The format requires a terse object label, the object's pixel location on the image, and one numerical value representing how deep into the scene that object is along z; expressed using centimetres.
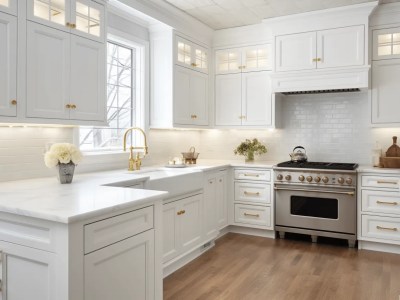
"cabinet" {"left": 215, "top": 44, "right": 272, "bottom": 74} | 480
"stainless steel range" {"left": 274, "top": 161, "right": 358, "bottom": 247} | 409
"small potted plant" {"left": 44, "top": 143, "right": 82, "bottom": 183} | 260
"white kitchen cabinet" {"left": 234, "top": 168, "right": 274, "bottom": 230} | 454
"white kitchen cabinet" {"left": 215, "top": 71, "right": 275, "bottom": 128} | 478
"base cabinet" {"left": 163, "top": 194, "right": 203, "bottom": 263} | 326
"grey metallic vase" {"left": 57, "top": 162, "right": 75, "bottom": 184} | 267
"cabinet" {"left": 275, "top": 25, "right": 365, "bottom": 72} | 415
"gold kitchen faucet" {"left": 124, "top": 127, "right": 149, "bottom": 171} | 372
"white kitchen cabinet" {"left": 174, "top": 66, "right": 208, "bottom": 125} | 434
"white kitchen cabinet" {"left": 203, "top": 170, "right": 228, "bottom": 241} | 412
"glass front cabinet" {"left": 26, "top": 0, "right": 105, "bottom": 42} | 259
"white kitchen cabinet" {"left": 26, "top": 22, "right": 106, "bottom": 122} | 256
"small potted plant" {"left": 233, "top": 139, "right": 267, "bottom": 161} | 495
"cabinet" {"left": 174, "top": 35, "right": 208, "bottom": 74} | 433
